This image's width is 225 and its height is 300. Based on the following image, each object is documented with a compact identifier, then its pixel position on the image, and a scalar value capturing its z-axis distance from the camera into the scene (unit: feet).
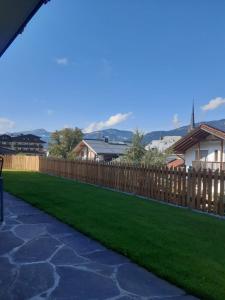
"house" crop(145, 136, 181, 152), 106.21
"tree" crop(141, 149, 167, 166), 54.93
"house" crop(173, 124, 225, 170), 53.17
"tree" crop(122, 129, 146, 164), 59.40
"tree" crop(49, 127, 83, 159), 106.62
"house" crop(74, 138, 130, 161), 92.59
